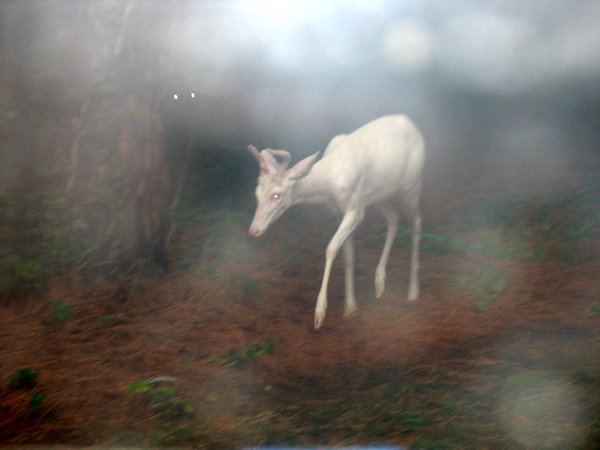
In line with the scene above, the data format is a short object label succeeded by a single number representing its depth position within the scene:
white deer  6.82
